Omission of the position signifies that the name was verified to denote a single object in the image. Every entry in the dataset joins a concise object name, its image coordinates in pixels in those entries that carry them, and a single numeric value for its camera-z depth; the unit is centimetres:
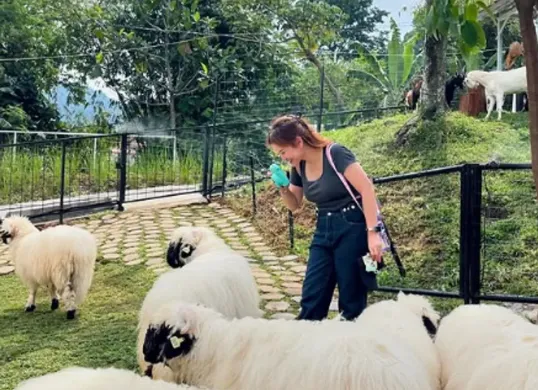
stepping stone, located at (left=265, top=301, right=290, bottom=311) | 476
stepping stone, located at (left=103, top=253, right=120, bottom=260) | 660
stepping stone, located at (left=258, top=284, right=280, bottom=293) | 524
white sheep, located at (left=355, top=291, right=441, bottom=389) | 233
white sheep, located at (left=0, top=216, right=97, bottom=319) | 464
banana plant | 1423
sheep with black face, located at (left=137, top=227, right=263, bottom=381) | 312
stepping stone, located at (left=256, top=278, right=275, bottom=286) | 549
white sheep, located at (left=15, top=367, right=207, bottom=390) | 178
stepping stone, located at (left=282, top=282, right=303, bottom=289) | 541
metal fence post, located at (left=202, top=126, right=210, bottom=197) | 1042
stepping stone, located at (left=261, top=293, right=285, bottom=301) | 502
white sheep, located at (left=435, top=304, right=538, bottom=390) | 203
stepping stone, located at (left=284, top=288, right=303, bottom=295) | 520
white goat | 964
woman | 301
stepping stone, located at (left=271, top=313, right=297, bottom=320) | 444
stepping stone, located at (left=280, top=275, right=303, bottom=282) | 562
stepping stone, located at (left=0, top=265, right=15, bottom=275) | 622
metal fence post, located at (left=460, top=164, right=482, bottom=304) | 407
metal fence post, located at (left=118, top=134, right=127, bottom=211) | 971
